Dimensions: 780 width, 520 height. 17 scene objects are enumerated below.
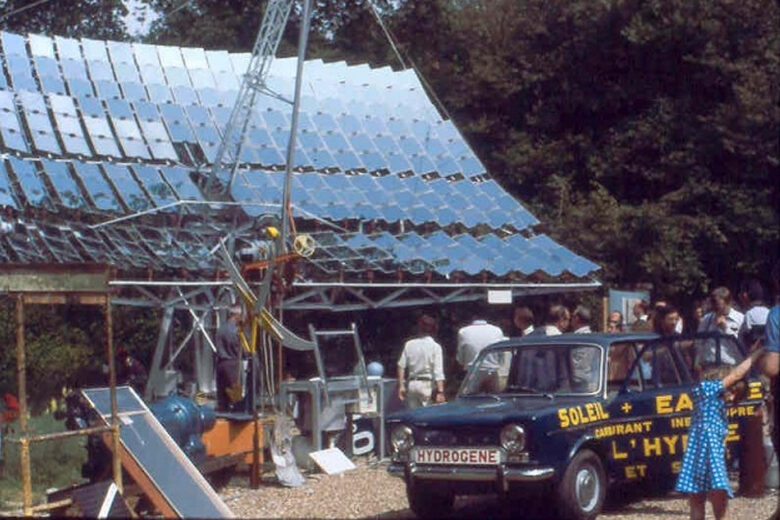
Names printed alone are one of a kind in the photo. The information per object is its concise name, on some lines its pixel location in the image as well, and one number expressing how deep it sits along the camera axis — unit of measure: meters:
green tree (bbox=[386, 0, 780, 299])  31.64
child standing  10.89
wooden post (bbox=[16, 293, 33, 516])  10.83
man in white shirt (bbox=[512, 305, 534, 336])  16.62
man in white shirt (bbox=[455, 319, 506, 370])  17.09
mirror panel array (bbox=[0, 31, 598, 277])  19.47
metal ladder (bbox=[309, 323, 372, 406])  17.15
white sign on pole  20.81
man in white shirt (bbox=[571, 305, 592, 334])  16.28
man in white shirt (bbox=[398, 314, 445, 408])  17.22
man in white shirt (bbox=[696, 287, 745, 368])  17.36
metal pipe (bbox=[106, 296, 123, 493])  11.27
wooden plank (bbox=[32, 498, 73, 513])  11.29
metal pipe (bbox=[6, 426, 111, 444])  10.96
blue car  11.73
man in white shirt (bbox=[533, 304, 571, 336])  16.31
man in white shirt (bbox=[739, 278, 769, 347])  17.73
